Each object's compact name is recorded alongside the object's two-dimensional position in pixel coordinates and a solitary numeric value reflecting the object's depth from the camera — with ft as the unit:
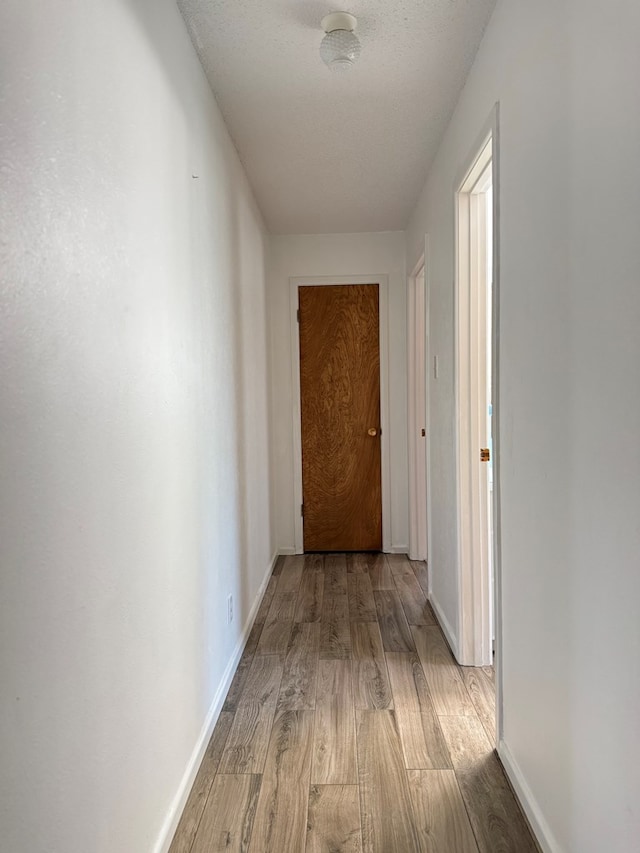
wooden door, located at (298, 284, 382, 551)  14.26
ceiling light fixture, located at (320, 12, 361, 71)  5.98
